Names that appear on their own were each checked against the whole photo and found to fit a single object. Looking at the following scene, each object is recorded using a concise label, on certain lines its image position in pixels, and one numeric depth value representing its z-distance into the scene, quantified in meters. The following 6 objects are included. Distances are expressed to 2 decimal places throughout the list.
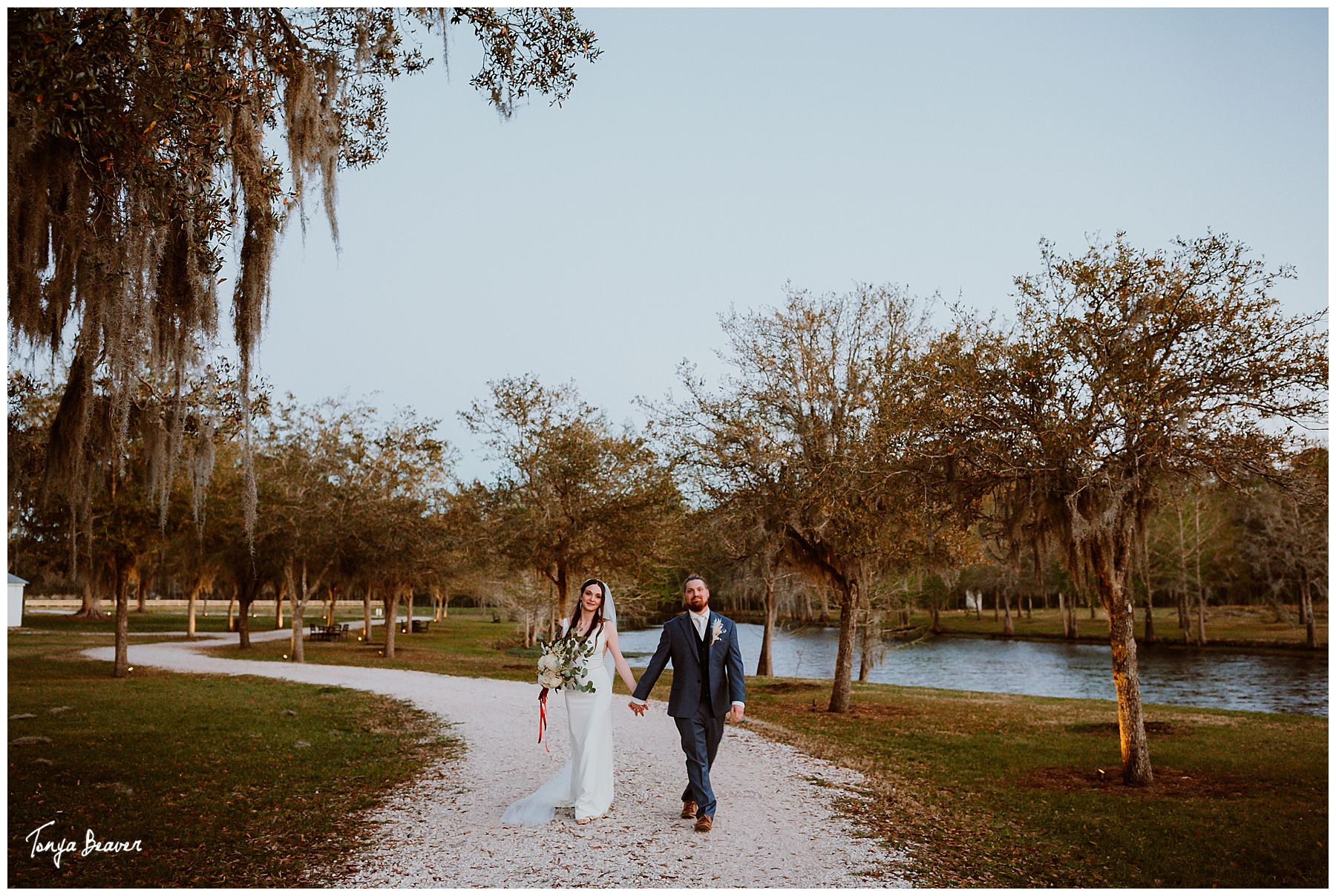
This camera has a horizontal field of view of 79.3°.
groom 6.67
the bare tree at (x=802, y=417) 14.04
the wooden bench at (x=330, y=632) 34.62
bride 6.75
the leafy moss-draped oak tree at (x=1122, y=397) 8.23
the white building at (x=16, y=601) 36.94
